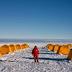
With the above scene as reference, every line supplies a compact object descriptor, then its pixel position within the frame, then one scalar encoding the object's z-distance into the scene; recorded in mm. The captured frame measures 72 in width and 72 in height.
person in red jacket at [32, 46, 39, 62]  9978
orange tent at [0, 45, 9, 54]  16884
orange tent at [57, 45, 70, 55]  16462
